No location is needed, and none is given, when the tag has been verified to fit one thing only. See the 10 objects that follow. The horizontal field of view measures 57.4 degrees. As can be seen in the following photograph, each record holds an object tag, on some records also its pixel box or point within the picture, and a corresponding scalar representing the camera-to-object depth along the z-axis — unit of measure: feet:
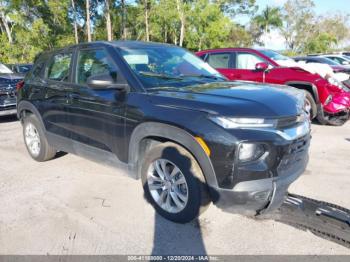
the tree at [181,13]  115.14
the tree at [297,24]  175.11
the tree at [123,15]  111.04
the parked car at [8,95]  26.32
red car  22.04
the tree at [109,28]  88.17
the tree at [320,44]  178.91
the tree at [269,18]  170.40
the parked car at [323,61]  36.66
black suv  8.68
